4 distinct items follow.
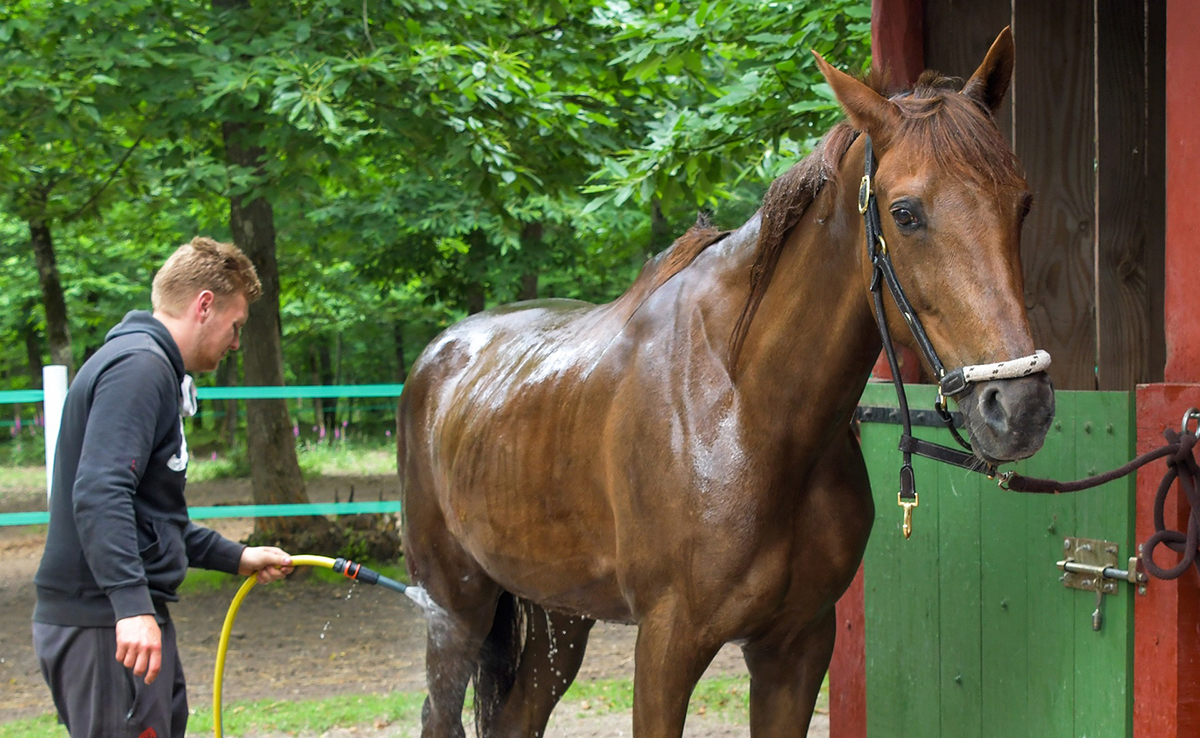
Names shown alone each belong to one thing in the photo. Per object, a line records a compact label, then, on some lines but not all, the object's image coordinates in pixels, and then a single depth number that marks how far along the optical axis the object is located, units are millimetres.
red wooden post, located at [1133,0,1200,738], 2453
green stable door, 2760
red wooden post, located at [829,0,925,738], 3713
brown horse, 1992
